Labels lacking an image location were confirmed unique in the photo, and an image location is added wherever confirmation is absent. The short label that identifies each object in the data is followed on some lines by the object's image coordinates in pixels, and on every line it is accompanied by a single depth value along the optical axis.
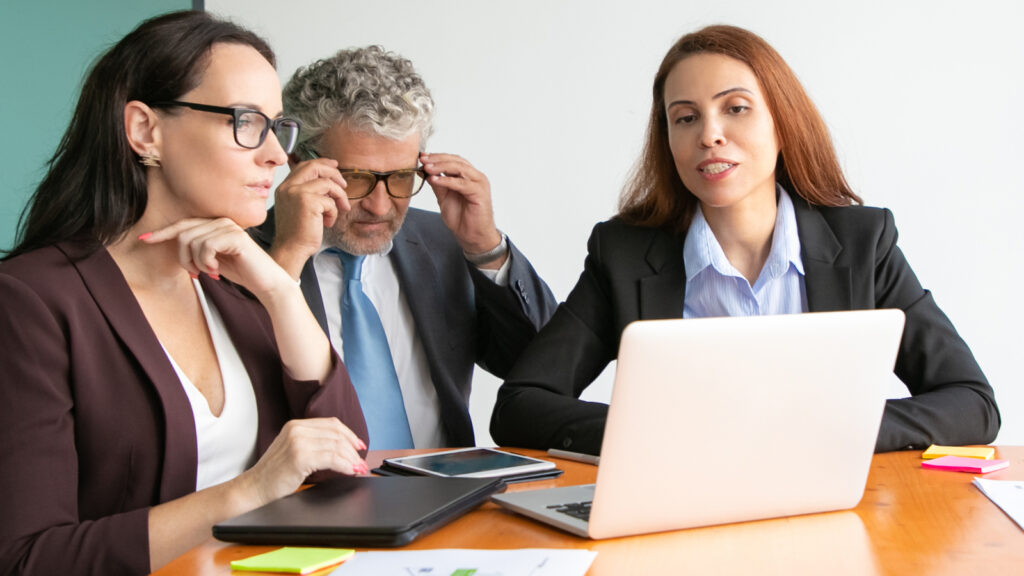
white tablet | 1.55
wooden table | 1.06
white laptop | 1.10
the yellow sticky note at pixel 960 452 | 1.66
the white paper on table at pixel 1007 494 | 1.28
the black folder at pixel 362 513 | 1.13
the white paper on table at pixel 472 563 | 1.01
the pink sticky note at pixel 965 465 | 1.55
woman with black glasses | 1.39
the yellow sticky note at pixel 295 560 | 1.03
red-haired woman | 2.17
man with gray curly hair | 2.40
